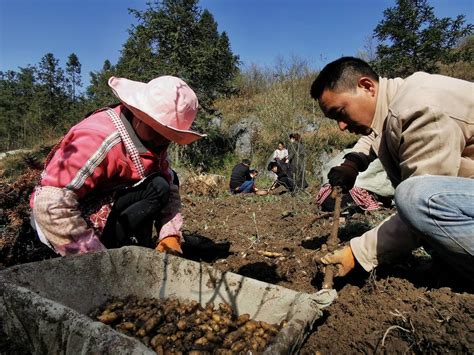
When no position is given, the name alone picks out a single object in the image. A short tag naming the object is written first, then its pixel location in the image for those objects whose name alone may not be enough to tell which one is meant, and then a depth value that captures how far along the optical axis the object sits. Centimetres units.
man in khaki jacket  160
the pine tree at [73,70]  2994
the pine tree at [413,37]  1412
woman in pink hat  185
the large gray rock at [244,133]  1652
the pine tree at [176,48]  1490
